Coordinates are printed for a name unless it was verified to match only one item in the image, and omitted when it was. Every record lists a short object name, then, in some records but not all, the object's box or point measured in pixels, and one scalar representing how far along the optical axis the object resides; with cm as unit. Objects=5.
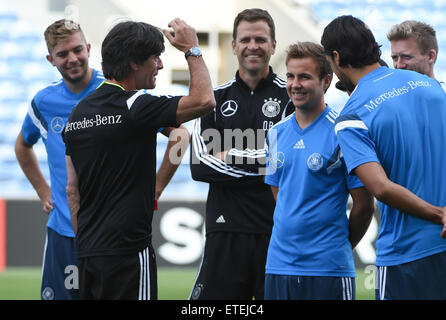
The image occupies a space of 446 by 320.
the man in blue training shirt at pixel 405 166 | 637
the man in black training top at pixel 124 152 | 678
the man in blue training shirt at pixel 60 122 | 954
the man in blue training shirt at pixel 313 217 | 731
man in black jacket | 876
